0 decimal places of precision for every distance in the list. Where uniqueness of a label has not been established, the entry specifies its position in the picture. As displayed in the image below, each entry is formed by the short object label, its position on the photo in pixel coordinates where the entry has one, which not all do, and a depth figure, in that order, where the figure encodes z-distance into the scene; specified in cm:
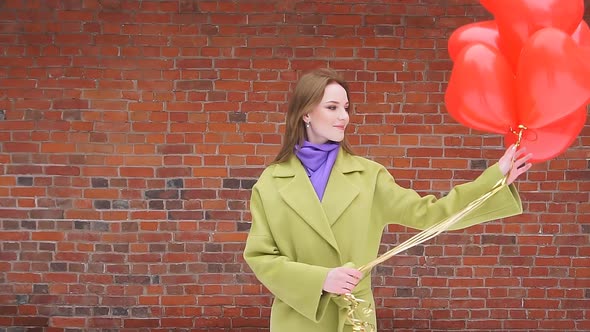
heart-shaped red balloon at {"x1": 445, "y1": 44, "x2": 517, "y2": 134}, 208
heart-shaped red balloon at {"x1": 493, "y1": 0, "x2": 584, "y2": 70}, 209
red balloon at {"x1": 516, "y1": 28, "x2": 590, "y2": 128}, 197
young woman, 217
